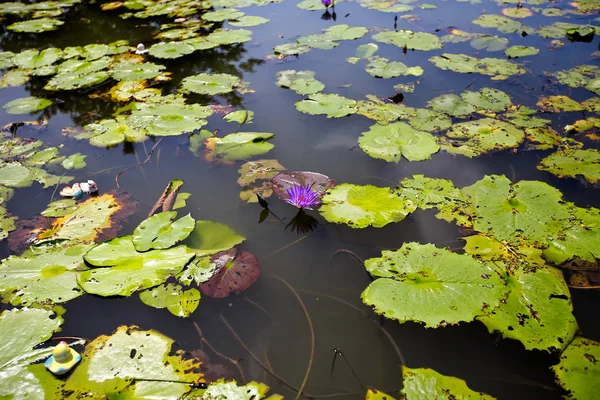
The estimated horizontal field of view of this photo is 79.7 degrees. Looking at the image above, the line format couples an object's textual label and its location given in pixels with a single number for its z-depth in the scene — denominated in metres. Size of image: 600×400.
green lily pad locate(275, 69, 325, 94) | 4.44
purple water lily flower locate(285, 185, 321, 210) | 2.74
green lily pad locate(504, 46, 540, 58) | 4.94
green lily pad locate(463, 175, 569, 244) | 2.45
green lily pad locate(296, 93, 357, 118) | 3.95
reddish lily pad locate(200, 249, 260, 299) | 2.30
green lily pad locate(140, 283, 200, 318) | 2.26
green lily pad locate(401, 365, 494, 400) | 1.75
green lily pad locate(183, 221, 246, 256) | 2.59
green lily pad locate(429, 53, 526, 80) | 4.58
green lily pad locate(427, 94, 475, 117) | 3.84
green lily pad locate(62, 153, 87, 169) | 3.64
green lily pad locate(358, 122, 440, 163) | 3.26
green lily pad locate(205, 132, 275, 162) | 3.49
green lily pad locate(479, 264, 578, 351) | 1.88
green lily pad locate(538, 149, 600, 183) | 2.96
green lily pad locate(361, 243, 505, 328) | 1.99
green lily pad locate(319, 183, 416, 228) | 2.63
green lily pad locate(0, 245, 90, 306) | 2.34
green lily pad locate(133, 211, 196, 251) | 2.55
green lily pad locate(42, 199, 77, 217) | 3.04
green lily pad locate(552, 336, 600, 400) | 1.73
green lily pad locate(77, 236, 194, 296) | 2.31
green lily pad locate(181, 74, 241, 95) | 4.61
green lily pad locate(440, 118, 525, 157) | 3.33
